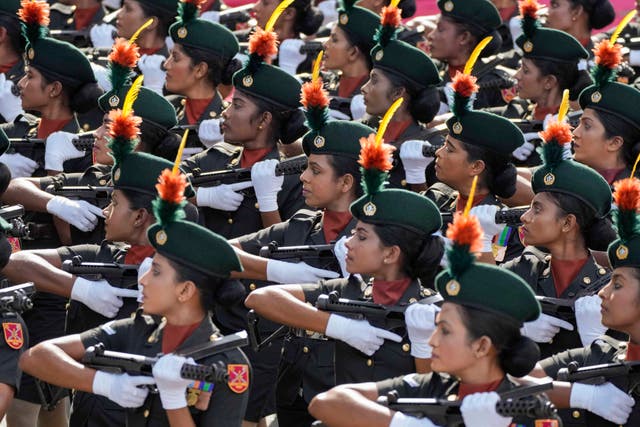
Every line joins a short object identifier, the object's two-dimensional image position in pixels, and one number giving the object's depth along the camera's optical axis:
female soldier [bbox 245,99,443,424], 15.47
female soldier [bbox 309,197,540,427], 13.23
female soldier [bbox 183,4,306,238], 19.69
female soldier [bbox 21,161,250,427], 14.04
